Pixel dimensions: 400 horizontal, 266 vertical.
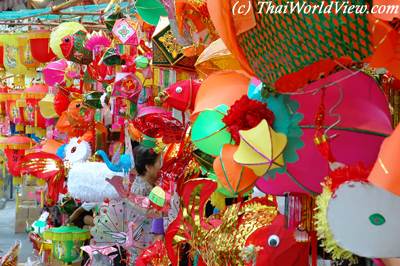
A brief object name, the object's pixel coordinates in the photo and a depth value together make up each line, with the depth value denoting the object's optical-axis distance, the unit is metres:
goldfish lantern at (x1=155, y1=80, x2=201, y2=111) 2.29
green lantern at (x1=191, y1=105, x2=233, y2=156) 1.55
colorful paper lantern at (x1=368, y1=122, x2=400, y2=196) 0.97
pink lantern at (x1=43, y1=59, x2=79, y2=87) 5.05
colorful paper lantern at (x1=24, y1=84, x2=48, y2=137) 6.20
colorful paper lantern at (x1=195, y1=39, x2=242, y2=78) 1.74
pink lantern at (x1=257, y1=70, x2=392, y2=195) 1.35
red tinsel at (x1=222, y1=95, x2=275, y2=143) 1.41
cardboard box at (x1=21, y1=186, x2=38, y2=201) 8.14
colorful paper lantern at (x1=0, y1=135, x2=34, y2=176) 6.89
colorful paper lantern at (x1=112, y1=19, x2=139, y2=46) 3.50
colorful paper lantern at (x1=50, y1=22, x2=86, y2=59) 4.68
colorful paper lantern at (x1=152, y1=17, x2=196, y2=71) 2.44
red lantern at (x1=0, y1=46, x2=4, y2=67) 6.56
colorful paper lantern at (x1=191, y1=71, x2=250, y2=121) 1.59
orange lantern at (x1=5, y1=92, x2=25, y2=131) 6.75
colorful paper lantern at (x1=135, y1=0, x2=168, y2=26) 2.31
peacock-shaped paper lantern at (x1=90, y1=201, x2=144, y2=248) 3.20
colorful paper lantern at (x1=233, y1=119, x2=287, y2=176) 1.36
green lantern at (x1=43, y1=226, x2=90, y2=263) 4.50
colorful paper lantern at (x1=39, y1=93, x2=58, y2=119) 5.40
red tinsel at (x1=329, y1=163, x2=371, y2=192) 1.11
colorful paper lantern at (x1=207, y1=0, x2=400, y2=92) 1.16
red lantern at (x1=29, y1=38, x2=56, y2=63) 5.98
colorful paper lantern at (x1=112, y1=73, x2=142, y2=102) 3.48
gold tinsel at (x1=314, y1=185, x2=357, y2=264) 1.12
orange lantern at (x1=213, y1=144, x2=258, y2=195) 1.46
